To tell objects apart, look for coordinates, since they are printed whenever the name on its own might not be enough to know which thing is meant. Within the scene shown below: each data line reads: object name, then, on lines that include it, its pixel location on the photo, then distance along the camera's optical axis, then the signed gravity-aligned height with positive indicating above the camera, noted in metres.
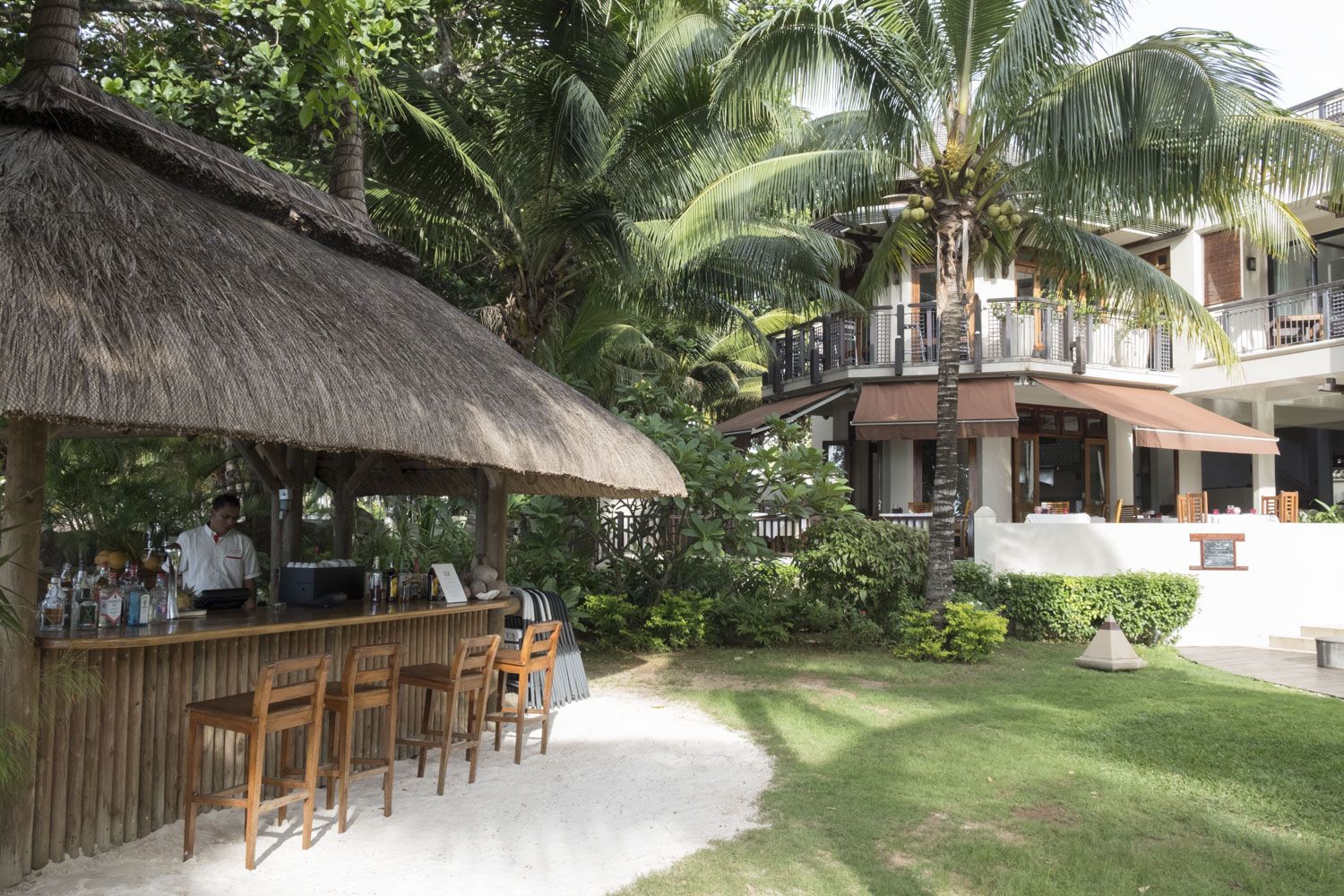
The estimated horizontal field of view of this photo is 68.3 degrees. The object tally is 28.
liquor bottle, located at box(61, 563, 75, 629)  5.20 -0.46
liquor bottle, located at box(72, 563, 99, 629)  5.21 -0.54
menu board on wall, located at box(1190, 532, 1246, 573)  13.34 -0.47
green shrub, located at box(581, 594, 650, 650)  11.69 -1.31
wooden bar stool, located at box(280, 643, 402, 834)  5.42 -1.13
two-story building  17.12 +2.35
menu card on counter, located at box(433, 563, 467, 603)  7.51 -0.58
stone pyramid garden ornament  10.62 -1.49
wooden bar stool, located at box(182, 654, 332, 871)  4.78 -1.07
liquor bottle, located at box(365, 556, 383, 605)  7.41 -0.59
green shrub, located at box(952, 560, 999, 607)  13.31 -0.93
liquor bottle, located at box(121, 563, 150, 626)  5.34 -0.50
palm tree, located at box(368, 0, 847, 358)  11.08 +4.16
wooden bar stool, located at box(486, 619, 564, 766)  6.93 -1.10
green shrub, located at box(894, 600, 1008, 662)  11.07 -1.37
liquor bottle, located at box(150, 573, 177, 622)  5.62 -0.57
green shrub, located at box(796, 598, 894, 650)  12.32 -1.44
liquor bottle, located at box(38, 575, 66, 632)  5.09 -0.54
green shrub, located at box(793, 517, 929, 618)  12.37 -0.65
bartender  7.47 -0.36
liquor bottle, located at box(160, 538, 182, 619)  5.66 -0.39
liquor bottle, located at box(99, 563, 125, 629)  5.25 -0.54
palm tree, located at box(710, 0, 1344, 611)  9.35 +3.90
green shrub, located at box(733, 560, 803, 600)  13.18 -0.93
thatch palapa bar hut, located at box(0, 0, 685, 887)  4.44 +0.78
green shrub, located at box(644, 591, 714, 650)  11.75 -1.30
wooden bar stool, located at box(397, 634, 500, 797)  6.16 -1.12
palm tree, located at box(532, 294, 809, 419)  13.83 +3.15
